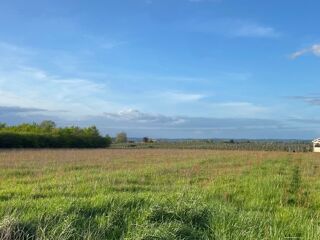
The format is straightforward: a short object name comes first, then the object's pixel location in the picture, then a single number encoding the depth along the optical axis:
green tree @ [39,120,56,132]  52.50
